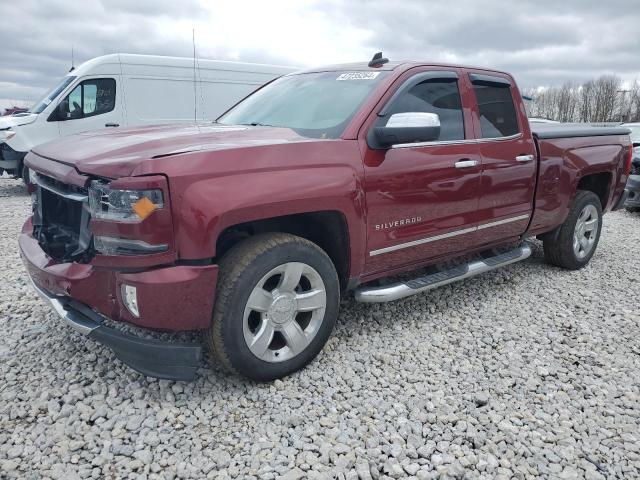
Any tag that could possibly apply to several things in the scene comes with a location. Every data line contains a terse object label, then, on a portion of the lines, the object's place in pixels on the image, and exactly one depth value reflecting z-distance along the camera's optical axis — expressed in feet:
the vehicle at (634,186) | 28.71
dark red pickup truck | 7.93
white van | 31.32
